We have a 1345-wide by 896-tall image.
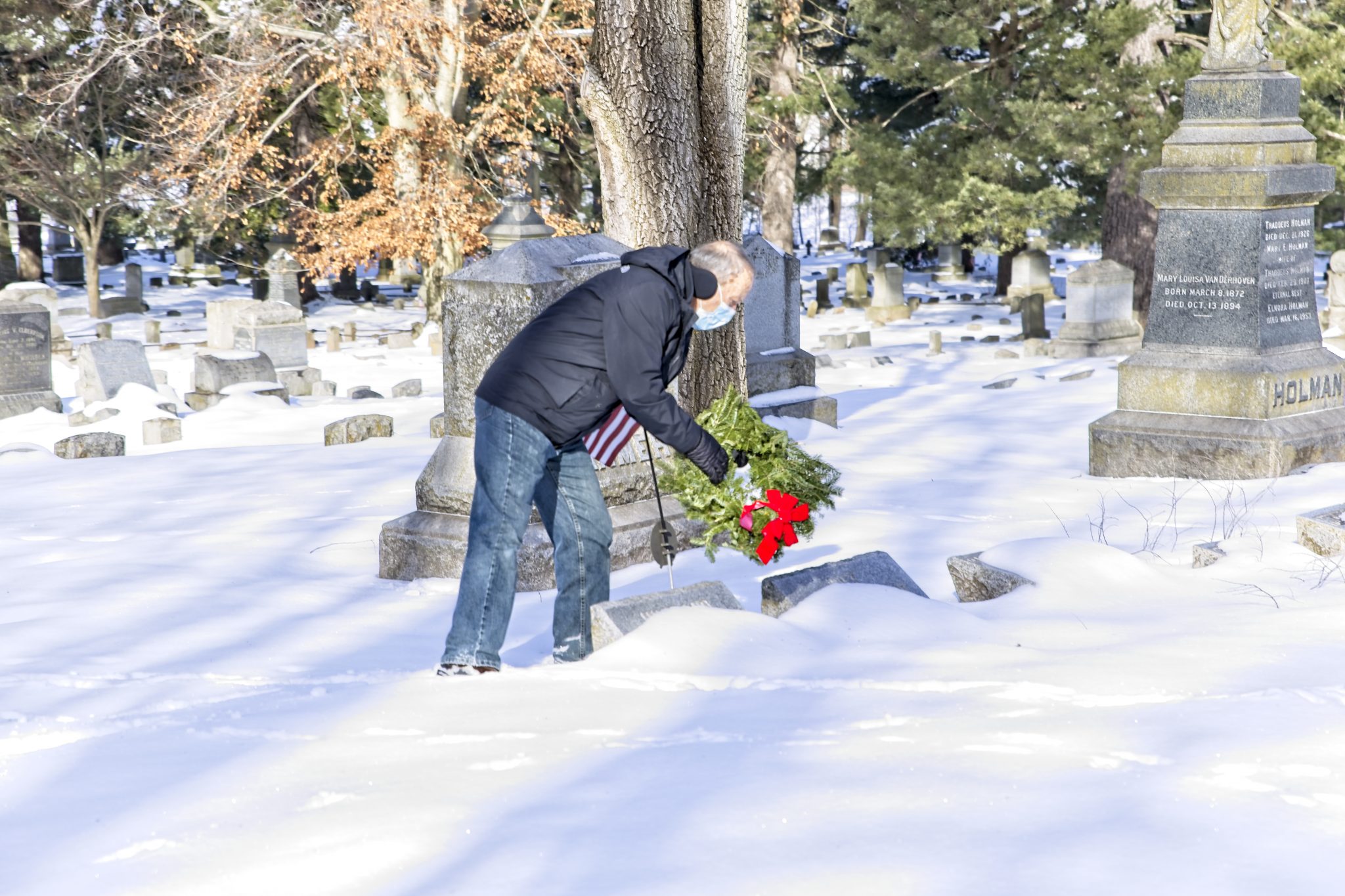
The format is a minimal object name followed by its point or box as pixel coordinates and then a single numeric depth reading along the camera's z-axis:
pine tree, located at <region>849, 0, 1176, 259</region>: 21.95
